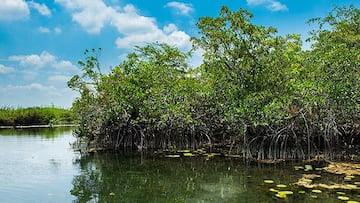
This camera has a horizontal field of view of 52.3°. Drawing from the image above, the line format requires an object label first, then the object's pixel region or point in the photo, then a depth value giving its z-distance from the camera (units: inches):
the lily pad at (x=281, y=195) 188.1
